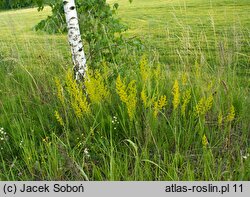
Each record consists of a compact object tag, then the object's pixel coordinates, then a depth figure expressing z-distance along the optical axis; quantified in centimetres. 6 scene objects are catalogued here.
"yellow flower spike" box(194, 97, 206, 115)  243
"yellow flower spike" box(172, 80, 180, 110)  237
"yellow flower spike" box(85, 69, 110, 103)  266
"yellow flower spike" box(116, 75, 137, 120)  243
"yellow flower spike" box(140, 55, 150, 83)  264
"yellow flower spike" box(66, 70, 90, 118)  254
